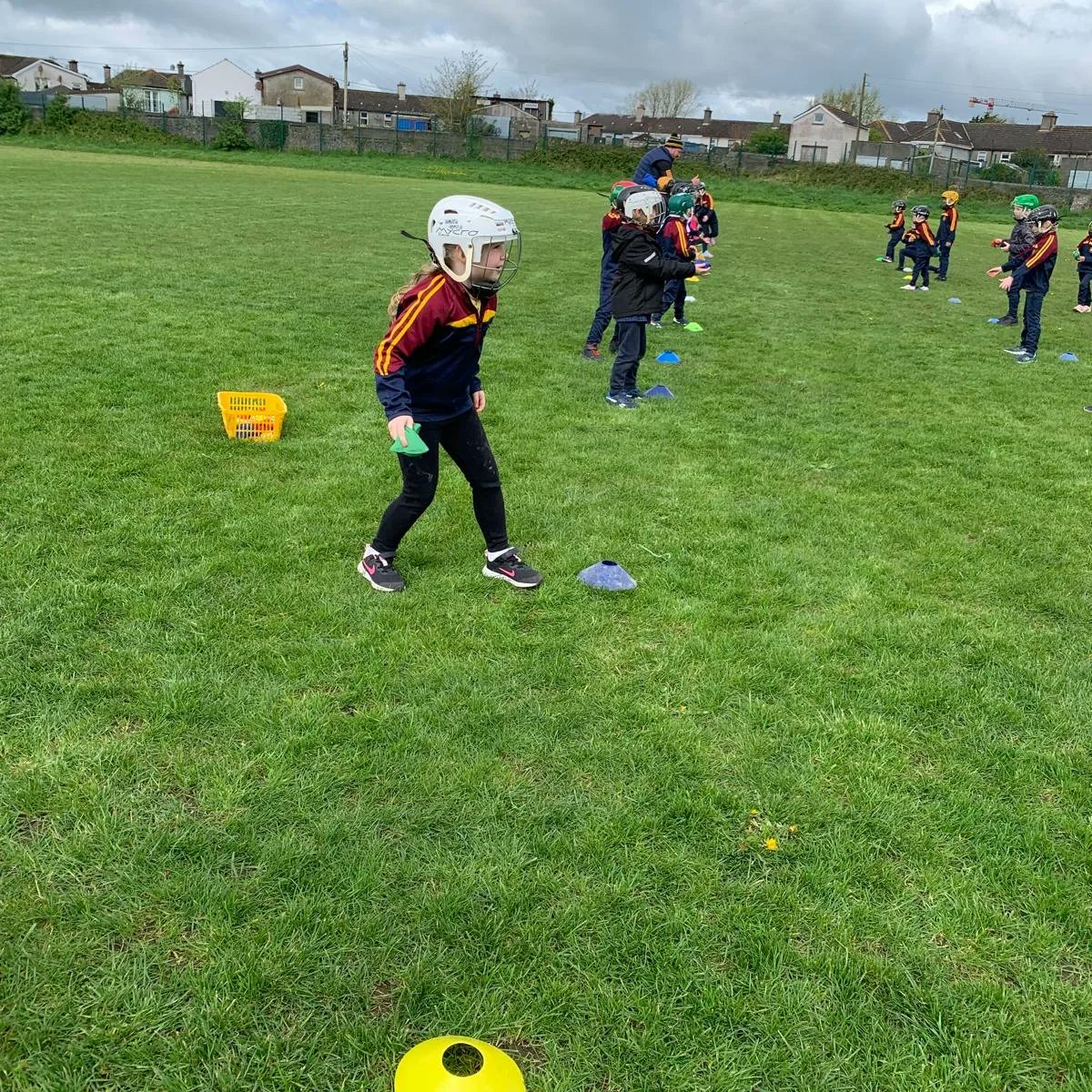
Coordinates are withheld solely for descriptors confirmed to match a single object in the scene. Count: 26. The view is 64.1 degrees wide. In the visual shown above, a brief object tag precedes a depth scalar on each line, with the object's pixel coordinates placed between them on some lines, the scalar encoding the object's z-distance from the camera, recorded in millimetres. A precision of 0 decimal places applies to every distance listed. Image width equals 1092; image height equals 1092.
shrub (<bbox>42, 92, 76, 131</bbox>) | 44750
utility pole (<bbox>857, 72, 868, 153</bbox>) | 79625
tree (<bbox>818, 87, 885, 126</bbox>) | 84125
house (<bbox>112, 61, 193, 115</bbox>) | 69125
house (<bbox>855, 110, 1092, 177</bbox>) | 70625
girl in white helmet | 3980
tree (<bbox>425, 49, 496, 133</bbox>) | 60594
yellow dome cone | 2021
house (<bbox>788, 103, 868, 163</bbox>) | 79062
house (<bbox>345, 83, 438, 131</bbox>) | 76688
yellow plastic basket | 6473
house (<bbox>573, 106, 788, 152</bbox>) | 88125
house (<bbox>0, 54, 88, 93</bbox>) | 87250
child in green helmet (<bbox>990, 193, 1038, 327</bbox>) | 11664
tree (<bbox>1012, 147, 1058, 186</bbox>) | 43969
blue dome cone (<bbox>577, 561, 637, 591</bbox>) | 4715
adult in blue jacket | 9578
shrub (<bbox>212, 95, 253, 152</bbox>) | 45469
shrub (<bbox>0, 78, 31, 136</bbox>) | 44094
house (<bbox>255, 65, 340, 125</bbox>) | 83562
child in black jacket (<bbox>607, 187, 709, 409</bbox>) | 7559
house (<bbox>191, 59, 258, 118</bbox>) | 83500
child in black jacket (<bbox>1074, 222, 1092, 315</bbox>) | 15039
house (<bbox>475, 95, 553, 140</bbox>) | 56141
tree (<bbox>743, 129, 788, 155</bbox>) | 60906
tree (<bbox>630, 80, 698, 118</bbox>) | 93875
